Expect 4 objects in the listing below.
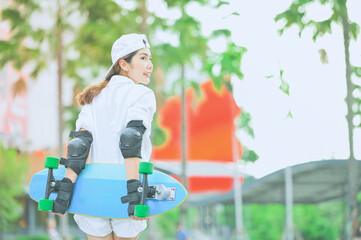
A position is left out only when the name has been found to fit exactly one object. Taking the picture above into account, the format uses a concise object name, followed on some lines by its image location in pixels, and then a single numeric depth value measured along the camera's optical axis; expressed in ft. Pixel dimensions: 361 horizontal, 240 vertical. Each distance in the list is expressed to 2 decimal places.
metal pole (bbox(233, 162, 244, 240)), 68.90
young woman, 9.20
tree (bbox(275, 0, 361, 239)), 35.55
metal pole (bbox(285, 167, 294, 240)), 59.06
